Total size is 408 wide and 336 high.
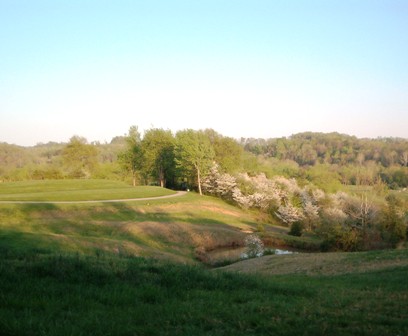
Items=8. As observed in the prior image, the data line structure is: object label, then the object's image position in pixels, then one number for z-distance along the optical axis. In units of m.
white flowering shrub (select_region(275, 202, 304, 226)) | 59.97
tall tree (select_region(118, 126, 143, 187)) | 77.56
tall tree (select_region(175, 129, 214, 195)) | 69.12
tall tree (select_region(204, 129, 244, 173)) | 76.94
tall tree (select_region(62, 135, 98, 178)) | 82.81
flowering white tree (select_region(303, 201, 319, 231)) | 57.59
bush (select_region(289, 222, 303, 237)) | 49.56
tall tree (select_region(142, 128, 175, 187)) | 75.81
